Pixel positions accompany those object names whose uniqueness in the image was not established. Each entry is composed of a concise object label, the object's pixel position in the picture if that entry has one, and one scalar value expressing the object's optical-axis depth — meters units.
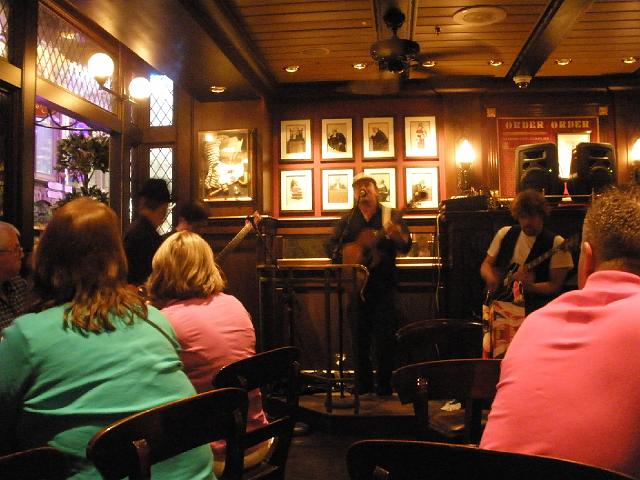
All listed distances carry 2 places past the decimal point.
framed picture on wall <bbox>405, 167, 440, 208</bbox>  6.30
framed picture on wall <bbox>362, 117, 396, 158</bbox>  6.41
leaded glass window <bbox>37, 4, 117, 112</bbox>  4.84
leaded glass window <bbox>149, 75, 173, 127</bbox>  6.63
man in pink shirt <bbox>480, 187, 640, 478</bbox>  1.01
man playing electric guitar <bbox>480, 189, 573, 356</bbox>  3.81
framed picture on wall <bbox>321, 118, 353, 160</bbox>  6.43
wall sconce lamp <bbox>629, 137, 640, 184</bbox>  6.18
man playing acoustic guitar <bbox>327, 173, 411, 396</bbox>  4.82
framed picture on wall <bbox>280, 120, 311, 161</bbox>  6.47
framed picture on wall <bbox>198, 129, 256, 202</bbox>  6.14
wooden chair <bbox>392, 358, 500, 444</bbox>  1.60
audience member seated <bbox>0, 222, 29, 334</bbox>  2.76
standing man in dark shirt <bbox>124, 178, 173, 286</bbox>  3.51
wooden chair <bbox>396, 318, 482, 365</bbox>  2.44
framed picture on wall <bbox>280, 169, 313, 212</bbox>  6.44
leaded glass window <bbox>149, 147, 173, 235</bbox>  6.59
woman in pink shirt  2.08
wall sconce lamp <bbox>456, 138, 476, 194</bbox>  6.16
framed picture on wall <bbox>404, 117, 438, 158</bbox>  6.37
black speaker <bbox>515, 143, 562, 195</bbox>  4.84
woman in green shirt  1.30
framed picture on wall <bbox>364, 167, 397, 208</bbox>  6.39
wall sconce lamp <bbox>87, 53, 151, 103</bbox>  5.04
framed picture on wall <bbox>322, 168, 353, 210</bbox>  6.41
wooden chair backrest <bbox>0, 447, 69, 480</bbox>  1.00
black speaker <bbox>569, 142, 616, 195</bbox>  4.78
